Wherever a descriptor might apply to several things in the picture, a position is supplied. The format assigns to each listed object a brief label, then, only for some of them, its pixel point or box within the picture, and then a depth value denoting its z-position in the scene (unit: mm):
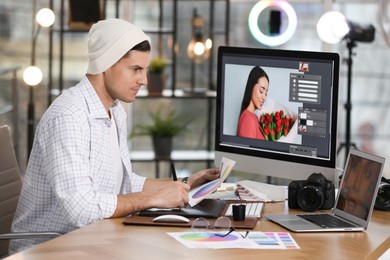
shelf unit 7561
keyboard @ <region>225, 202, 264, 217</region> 3659
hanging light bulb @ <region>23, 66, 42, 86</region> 5951
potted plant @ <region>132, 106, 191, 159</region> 7605
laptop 3424
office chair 3981
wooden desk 3028
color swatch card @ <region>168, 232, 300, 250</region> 3176
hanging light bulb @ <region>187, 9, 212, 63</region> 7535
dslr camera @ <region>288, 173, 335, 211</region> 3774
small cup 3547
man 3508
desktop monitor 3895
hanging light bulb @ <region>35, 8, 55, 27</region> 6184
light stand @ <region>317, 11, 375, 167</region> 5651
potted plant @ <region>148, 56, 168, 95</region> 7478
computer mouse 3473
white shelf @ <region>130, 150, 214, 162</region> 7674
